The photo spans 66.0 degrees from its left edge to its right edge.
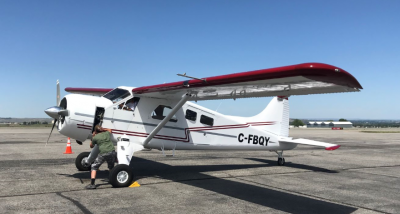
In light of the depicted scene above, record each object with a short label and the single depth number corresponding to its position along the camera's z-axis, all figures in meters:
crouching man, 7.66
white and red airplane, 5.86
